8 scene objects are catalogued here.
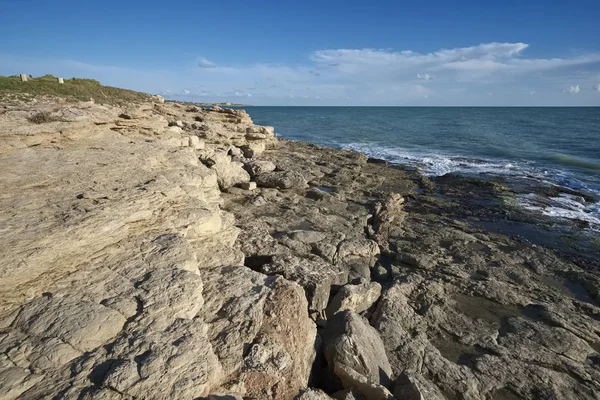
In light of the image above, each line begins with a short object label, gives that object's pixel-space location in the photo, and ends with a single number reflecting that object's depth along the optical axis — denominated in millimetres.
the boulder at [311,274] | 7363
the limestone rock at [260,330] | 4586
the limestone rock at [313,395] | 4461
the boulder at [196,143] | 15023
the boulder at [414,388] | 5059
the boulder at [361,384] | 4859
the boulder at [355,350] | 5410
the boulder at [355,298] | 7336
